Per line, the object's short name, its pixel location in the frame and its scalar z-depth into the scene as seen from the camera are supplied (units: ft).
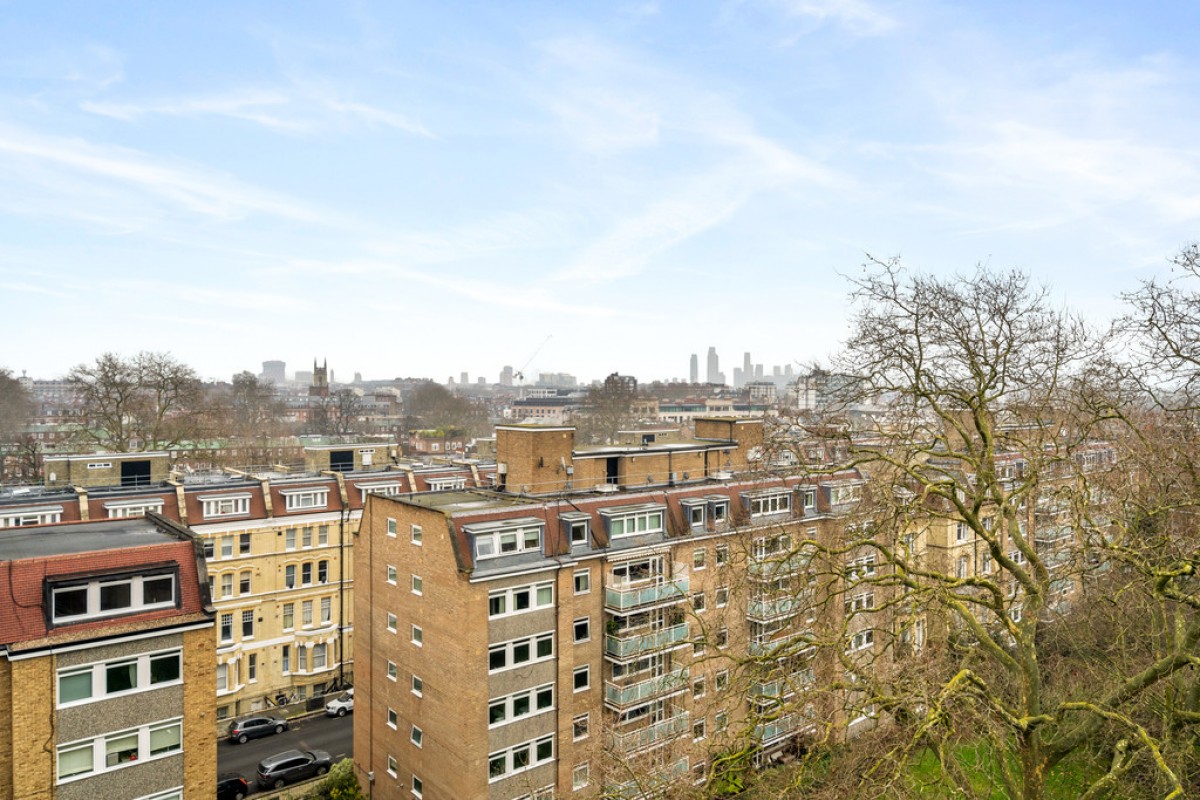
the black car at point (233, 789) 91.50
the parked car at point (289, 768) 95.09
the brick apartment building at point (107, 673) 53.06
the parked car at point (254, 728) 108.27
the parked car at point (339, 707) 117.39
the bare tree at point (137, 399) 185.78
